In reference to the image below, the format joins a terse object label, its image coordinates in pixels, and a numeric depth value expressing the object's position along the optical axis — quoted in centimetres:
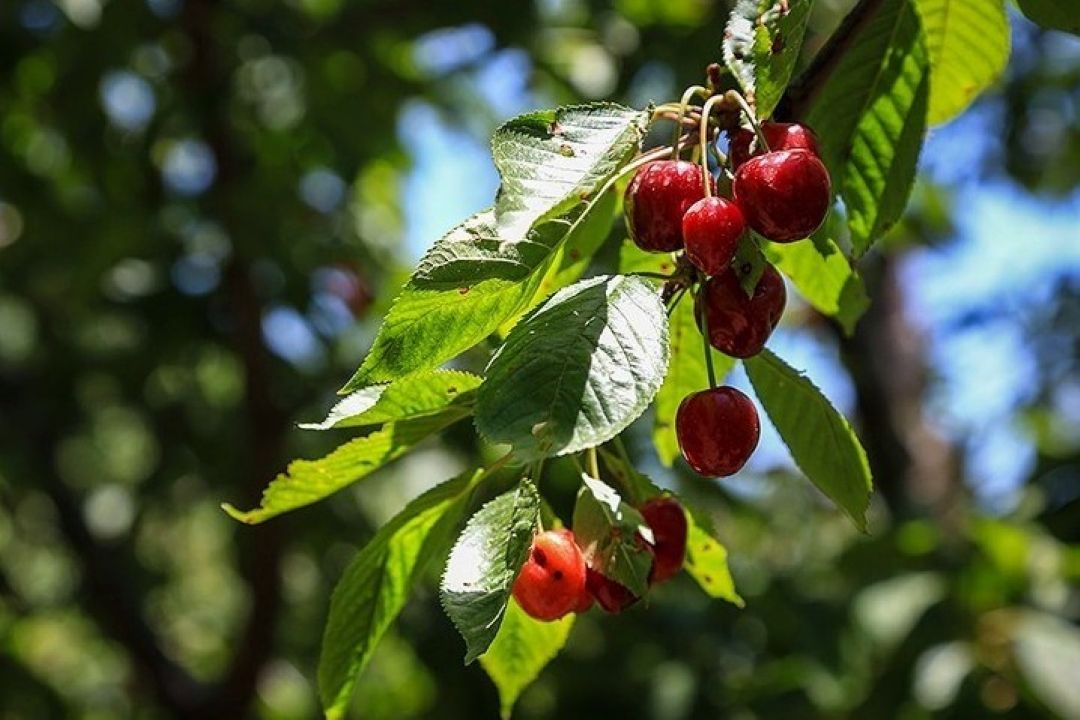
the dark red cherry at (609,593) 70
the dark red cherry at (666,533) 73
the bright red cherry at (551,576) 70
